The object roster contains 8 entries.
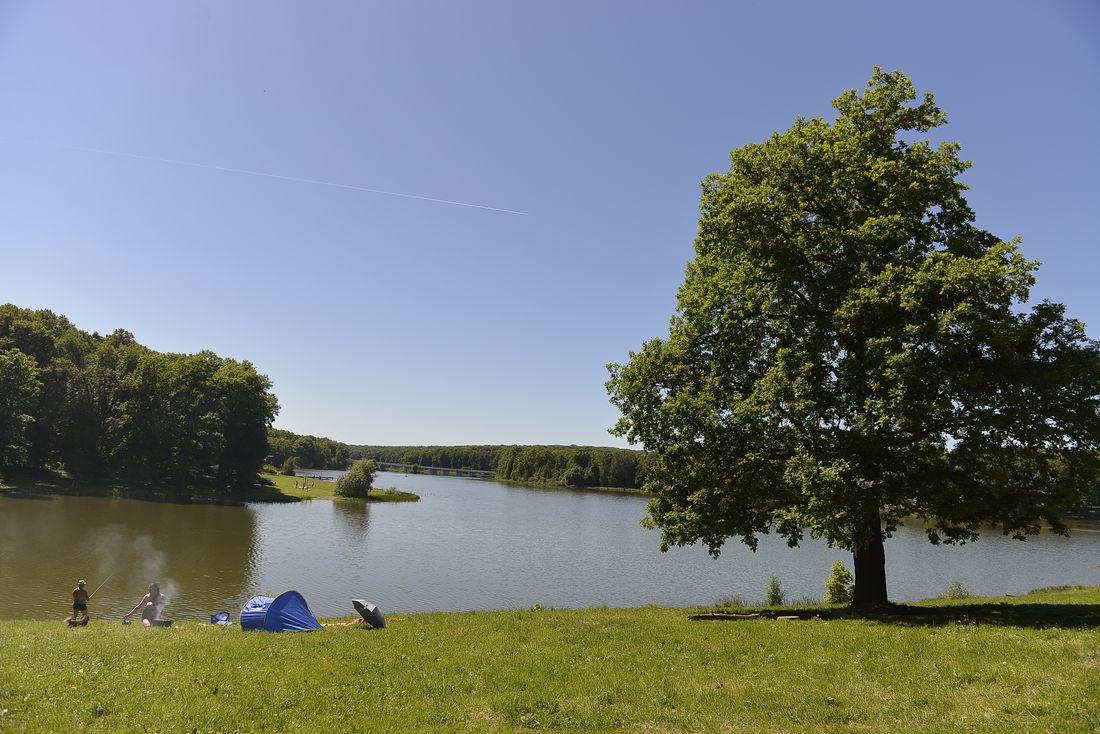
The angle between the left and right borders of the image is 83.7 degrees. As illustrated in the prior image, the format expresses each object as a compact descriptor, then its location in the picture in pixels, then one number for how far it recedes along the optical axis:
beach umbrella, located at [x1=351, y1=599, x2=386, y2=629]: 16.89
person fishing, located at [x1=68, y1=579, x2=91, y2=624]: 18.94
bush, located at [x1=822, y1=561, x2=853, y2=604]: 25.31
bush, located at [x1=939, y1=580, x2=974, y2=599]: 26.40
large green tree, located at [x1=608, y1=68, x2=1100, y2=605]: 15.05
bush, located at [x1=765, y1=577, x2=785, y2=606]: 25.86
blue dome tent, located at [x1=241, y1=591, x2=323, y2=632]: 16.50
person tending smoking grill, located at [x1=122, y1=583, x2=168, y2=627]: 18.97
